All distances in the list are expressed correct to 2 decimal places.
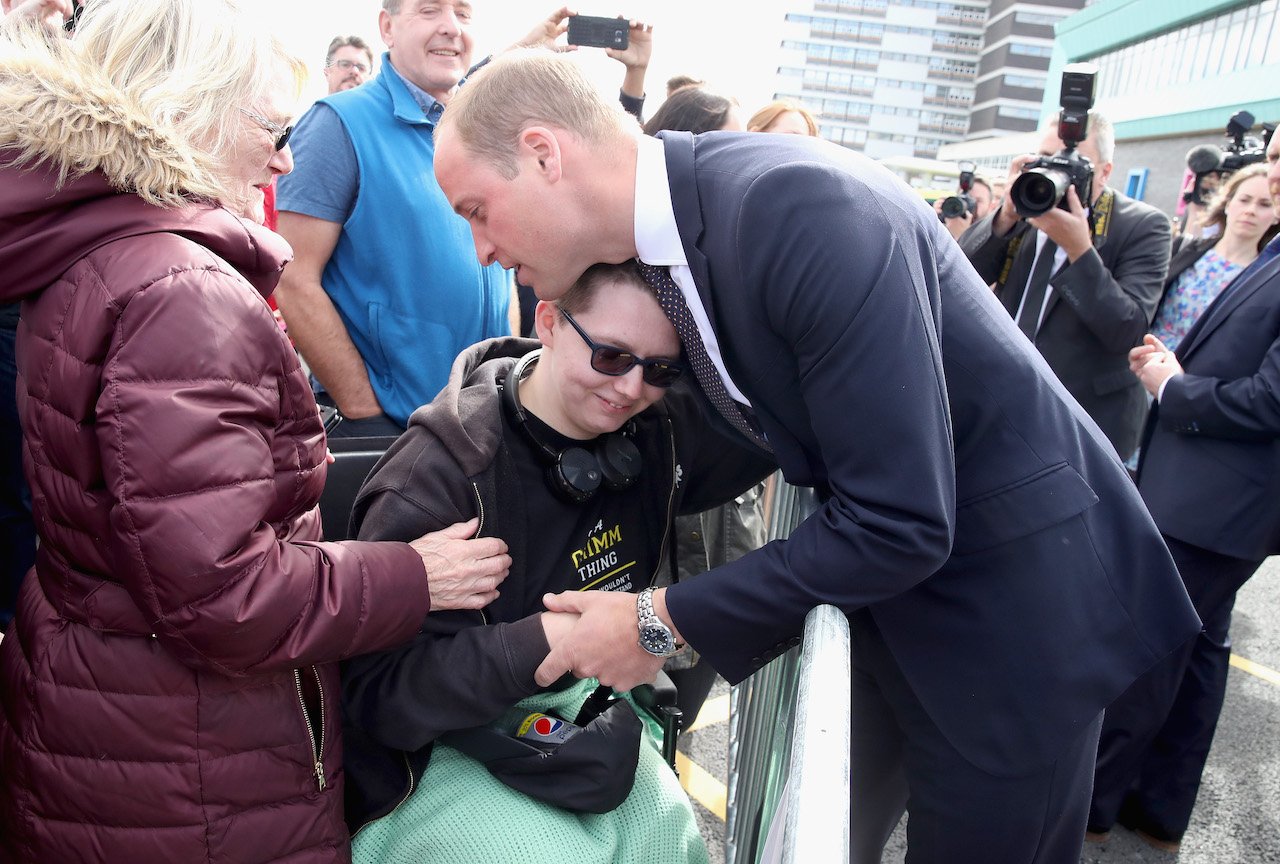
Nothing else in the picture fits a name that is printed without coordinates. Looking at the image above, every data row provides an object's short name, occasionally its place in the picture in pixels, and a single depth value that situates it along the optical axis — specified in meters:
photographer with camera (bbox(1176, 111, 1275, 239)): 5.58
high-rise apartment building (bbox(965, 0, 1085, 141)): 86.75
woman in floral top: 3.95
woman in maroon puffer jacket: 1.29
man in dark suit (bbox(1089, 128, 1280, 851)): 2.79
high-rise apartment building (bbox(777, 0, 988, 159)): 99.12
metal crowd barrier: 0.86
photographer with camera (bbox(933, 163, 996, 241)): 5.93
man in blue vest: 2.90
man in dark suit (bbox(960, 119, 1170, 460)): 3.55
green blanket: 1.67
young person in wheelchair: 1.71
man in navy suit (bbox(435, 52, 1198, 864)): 1.31
